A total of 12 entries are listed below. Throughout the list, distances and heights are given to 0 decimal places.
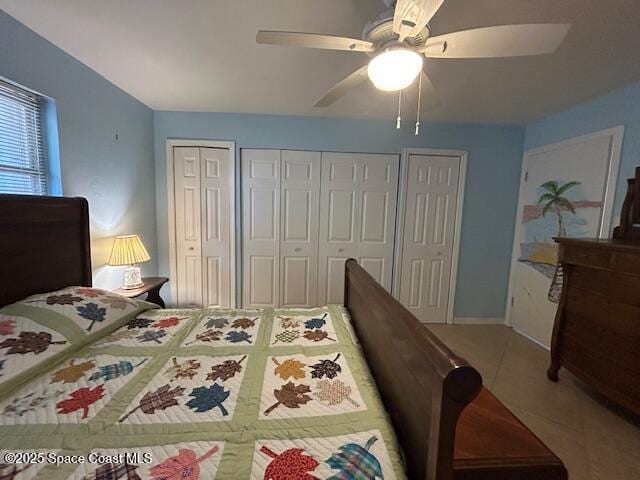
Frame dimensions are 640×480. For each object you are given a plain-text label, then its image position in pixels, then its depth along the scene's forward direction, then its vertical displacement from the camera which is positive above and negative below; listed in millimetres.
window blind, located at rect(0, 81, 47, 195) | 1472 +344
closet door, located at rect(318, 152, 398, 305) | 3049 -41
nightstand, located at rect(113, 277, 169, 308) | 2133 -709
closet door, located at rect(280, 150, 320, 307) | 3012 -197
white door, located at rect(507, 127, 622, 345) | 2256 +91
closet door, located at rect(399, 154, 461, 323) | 3076 -226
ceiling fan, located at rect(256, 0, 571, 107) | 984 +724
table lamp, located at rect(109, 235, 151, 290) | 2119 -425
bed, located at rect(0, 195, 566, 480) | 688 -679
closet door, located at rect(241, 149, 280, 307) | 2986 -202
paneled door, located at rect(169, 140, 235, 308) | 2951 -221
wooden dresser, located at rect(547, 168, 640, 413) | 1625 -635
